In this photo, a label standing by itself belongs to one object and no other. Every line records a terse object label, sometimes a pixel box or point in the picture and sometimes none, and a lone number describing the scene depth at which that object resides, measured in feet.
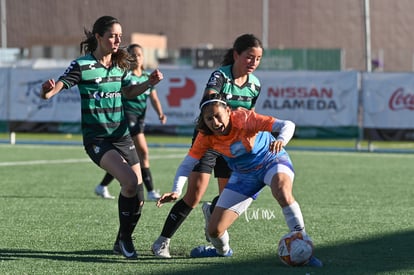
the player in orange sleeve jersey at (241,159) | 48.14
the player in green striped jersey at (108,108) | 54.29
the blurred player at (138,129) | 84.28
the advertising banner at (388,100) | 139.03
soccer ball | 48.93
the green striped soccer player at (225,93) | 53.67
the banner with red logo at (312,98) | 142.00
